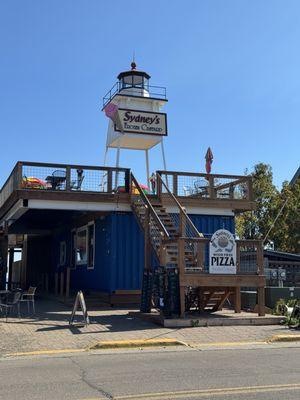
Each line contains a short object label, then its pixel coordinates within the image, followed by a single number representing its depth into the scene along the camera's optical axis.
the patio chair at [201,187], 20.01
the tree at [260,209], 34.75
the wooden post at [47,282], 27.62
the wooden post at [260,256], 15.05
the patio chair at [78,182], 18.45
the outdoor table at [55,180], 18.20
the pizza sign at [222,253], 14.52
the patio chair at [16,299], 14.22
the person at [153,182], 20.15
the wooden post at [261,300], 14.97
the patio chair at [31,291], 14.96
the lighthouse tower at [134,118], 24.77
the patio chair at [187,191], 19.89
